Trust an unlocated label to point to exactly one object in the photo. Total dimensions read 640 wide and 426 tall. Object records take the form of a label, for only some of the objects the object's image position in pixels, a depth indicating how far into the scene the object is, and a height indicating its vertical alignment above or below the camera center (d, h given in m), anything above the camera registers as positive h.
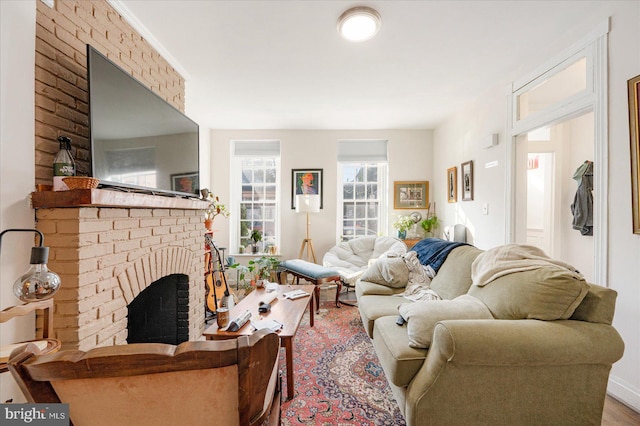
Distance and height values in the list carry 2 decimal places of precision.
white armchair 3.96 -0.58
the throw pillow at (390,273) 2.66 -0.57
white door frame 1.88 +0.79
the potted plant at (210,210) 2.78 +0.06
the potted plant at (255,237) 4.53 -0.38
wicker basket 1.28 +0.16
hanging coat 3.10 +0.16
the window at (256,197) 4.84 +0.32
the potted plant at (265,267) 3.93 -0.76
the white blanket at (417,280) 2.40 -0.64
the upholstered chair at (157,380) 0.60 -0.38
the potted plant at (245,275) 3.69 -0.98
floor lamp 4.35 +0.18
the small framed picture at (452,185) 3.92 +0.43
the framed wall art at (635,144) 1.67 +0.42
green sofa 1.29 -0.74
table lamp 0.91 -0.22
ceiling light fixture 1.90 +1.39
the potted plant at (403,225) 4.43 -0.17
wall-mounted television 1.50 +0.53
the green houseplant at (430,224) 4.39 -0.16
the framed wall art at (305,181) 4.70 +0.58
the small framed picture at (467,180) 3.54 +0.45
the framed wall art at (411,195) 4.71 +0.33
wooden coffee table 1.84 -0.80
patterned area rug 1.64 -1.19
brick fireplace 1.32 -0.22
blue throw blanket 2.65 -0.38
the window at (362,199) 4.87 +0.28
